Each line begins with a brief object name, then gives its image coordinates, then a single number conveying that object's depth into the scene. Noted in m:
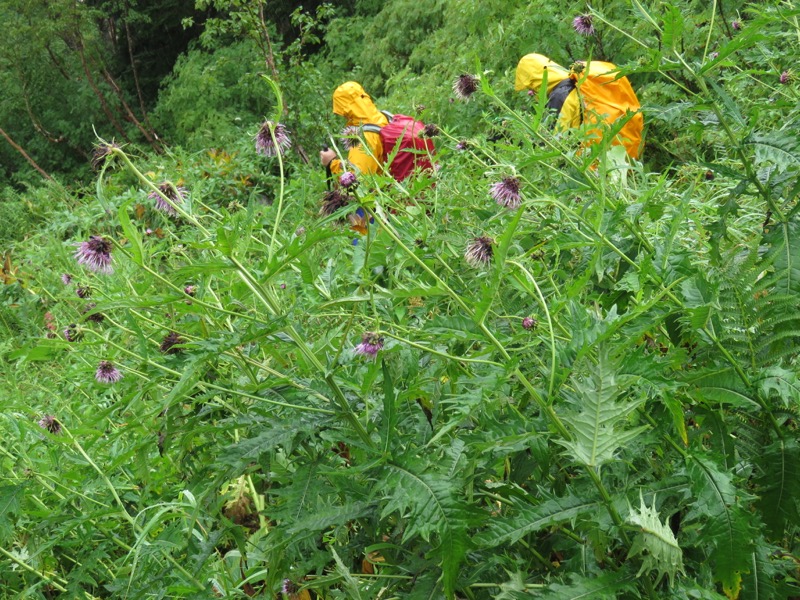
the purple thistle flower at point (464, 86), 2.68
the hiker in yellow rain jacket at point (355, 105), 5.54
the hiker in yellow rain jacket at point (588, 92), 3.99
